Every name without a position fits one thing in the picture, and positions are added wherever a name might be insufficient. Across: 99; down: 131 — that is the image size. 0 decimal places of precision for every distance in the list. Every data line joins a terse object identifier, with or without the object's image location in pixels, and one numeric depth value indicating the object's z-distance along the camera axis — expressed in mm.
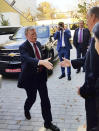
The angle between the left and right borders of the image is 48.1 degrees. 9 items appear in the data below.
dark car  3960
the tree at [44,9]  32993
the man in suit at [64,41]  3949
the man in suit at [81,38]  4244
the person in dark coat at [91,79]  1240
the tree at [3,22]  11417
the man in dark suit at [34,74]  2057
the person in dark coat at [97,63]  1069
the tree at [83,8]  8985
